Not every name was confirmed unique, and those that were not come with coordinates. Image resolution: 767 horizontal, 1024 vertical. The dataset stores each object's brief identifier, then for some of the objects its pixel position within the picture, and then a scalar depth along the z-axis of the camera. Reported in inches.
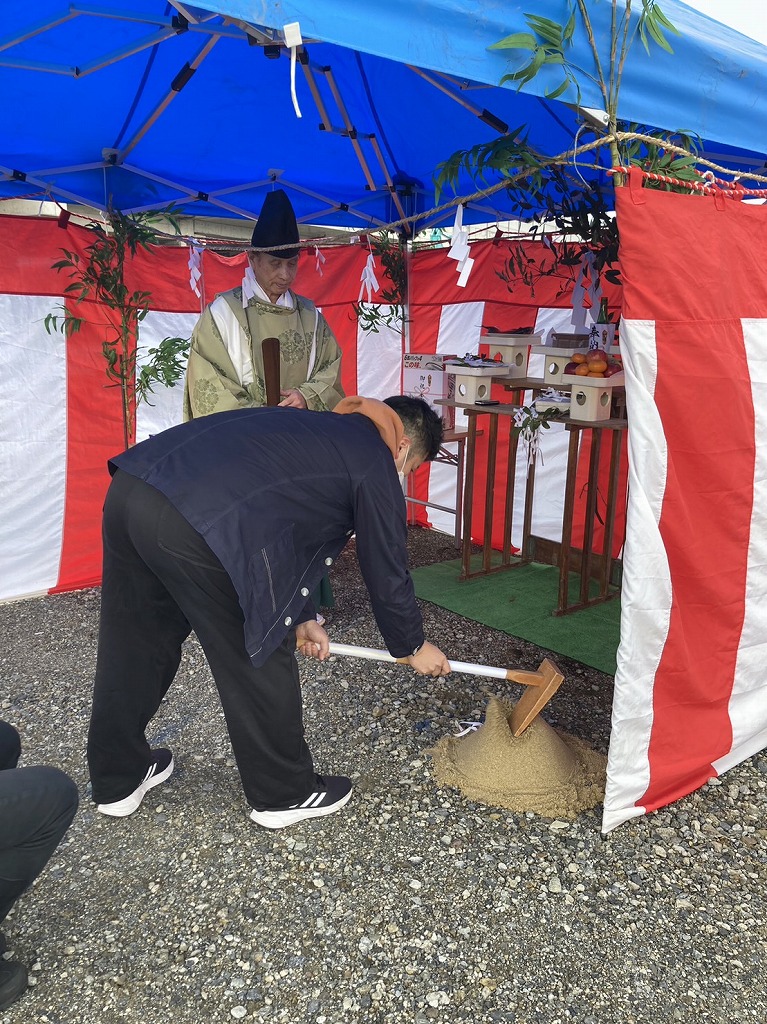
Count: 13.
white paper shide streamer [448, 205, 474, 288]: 93.0
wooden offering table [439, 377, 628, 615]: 156.1
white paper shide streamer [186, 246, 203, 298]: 174.7
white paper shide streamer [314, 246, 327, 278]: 197.0
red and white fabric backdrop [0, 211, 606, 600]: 157.2
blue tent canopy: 68.4
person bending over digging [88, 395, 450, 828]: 73.6
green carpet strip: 144.7
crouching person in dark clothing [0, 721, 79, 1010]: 60.1
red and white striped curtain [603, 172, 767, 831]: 78.3
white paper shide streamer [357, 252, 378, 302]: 185.5
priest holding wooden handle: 127.1
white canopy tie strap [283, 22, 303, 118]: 59.2
